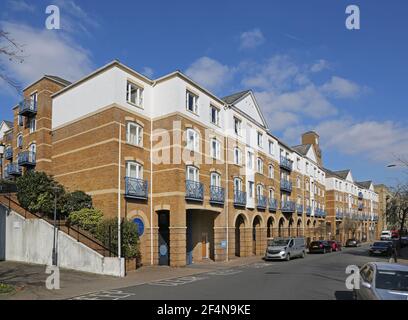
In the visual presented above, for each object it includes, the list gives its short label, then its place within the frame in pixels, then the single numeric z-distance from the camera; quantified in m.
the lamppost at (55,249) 21.26
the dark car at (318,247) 41.53
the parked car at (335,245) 44.85
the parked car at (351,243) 59.97
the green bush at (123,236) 22.06
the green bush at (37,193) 24.25
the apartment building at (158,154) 25.67
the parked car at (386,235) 71.35
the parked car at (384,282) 9.33
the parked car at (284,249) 30.70
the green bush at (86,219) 23.70
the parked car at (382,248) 37.19
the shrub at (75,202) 24.72
